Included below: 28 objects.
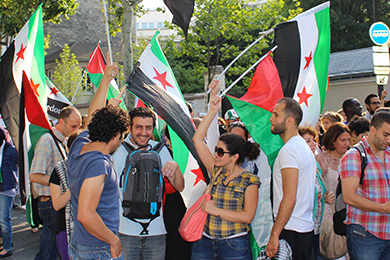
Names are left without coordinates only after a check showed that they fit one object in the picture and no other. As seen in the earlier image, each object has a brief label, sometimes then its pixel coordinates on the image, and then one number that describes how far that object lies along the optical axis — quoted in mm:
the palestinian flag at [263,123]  4007
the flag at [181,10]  5043
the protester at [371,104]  7482
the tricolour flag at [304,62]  4977
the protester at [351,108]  7215
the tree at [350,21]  34750
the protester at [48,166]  4824
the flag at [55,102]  7746
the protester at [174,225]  4438
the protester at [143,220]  3678
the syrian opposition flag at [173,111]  4141
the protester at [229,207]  3625
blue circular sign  11109
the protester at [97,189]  2879
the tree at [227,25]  20828
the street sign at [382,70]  10938
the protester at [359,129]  5230
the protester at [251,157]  4496
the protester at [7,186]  6266
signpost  11008
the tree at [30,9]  16266
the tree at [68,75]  35688
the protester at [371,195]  3646
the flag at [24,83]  4801
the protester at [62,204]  3904
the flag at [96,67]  7089
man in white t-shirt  3459
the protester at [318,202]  3926
